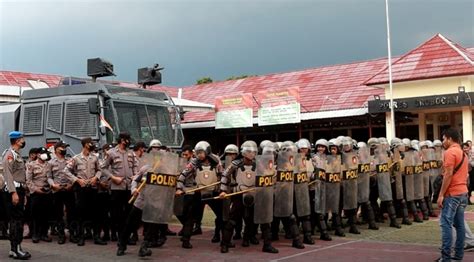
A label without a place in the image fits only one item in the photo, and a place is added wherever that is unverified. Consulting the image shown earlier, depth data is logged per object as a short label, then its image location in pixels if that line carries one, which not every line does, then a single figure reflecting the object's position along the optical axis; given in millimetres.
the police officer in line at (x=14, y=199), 8453
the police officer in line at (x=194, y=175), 9609
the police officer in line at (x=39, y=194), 10477
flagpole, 20484
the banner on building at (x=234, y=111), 23859
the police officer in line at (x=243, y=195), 9094
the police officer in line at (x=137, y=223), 8648
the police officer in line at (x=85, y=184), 10102
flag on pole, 11484
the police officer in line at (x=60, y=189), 10406
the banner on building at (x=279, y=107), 22578
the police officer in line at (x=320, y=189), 10188
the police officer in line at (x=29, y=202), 10664
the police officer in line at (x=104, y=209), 10094
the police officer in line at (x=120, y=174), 9461
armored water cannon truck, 11688
